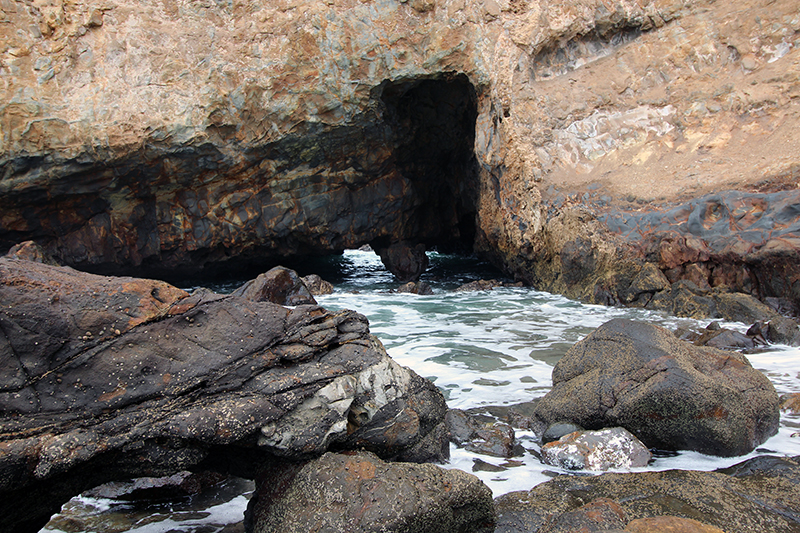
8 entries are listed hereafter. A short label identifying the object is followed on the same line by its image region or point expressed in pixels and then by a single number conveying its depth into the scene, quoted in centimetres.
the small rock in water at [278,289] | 804
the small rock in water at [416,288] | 1090
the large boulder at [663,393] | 295
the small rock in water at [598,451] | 278
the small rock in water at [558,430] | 315
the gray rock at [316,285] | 1111
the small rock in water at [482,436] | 306
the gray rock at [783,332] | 526
